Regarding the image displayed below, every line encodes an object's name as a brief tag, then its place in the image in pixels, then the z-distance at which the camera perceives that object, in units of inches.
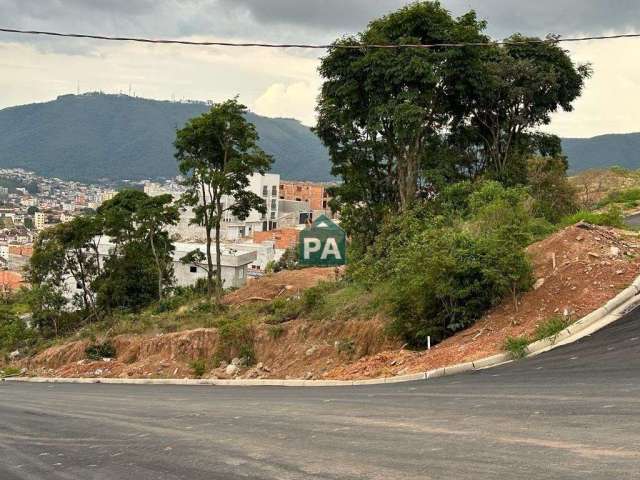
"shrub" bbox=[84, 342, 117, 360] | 1128.8
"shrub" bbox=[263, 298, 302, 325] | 941.8
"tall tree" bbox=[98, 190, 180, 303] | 1798.7
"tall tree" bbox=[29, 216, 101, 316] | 1840.6
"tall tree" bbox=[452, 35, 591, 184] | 1309.1
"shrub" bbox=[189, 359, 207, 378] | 872.3
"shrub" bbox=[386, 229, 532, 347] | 603.3
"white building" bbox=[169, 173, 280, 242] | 4591.5
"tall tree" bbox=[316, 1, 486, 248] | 1163.3
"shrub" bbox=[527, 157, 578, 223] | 1262.3
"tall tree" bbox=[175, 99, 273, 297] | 1298.0
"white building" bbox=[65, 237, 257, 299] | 2684.5
